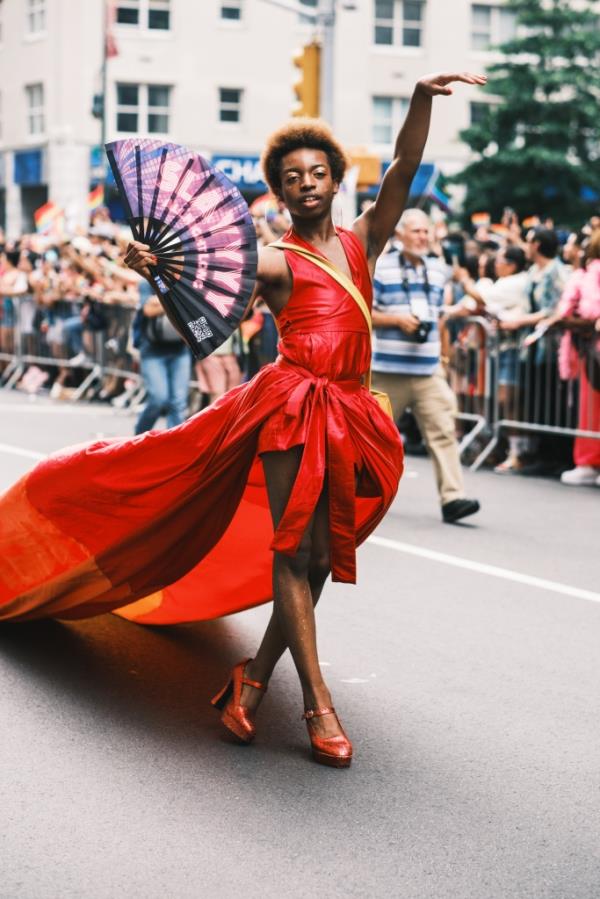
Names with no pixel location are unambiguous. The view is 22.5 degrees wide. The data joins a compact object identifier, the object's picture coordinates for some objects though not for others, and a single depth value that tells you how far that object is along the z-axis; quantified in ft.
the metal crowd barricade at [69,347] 59.93
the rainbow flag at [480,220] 66.46
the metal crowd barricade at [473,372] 42.32
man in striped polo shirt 31.07
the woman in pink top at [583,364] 37.32
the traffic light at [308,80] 56.85
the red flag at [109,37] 115.85
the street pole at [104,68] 112.47
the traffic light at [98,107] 112.06
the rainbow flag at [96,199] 86.83
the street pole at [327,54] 57.72
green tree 128.16
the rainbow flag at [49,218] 78.18
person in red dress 15.08
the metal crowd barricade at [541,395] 38.65
